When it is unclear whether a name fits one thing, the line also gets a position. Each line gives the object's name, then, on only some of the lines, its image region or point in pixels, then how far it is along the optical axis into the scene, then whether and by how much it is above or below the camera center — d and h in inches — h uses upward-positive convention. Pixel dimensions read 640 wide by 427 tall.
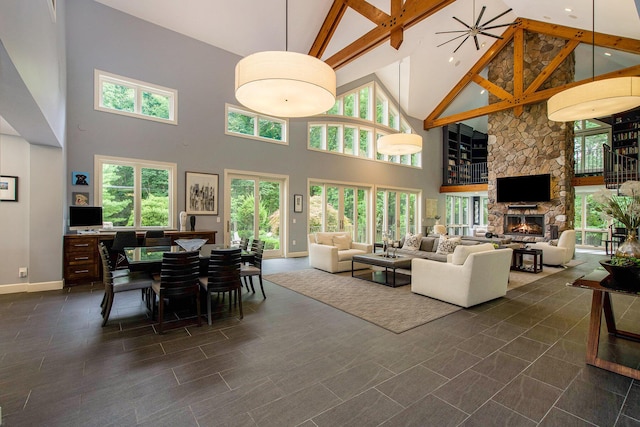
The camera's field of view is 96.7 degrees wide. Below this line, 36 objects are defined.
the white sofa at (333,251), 238.2 -31.8
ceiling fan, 247.4 +164.6
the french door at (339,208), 356.8 +8.8
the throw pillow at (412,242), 260.8 -24.9
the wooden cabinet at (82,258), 191.3 -30.0
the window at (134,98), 223.3 +97.0
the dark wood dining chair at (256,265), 165.5 -31.1
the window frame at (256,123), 280.7 +98.2
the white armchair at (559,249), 277.6 -33.4
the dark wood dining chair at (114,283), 127.1 -31.4
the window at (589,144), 413.1 +111.6
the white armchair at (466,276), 149.8 -34.0
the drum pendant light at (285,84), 112.9 +56.4
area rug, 137.0 -49.3
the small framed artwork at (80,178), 211.0 +27.2
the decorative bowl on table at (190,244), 165.3 -19.1
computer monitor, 198.2 -2.1
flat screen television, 364.2 +36.6
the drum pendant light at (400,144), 253.4 +65.2
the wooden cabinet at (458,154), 514.3 +114.8
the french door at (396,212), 427.8 +5.0
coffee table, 197.8 -35.4
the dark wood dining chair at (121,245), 195.5 -21.1
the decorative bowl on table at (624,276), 87.4 -19.0
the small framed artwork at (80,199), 211.8 +11.5
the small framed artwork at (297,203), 330.2 +13.8
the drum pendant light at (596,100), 161.8 +75.3
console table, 88.8 -36.4
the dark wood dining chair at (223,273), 131.7 -27.6
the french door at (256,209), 290.8 +6.3
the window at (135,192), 226.7 +19.0
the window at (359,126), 361.1 +124.2
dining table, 129.0 -21.1
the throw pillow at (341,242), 260.4 -24.9
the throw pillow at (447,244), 226.7 -23.4
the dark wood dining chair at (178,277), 120.7 -27.3
